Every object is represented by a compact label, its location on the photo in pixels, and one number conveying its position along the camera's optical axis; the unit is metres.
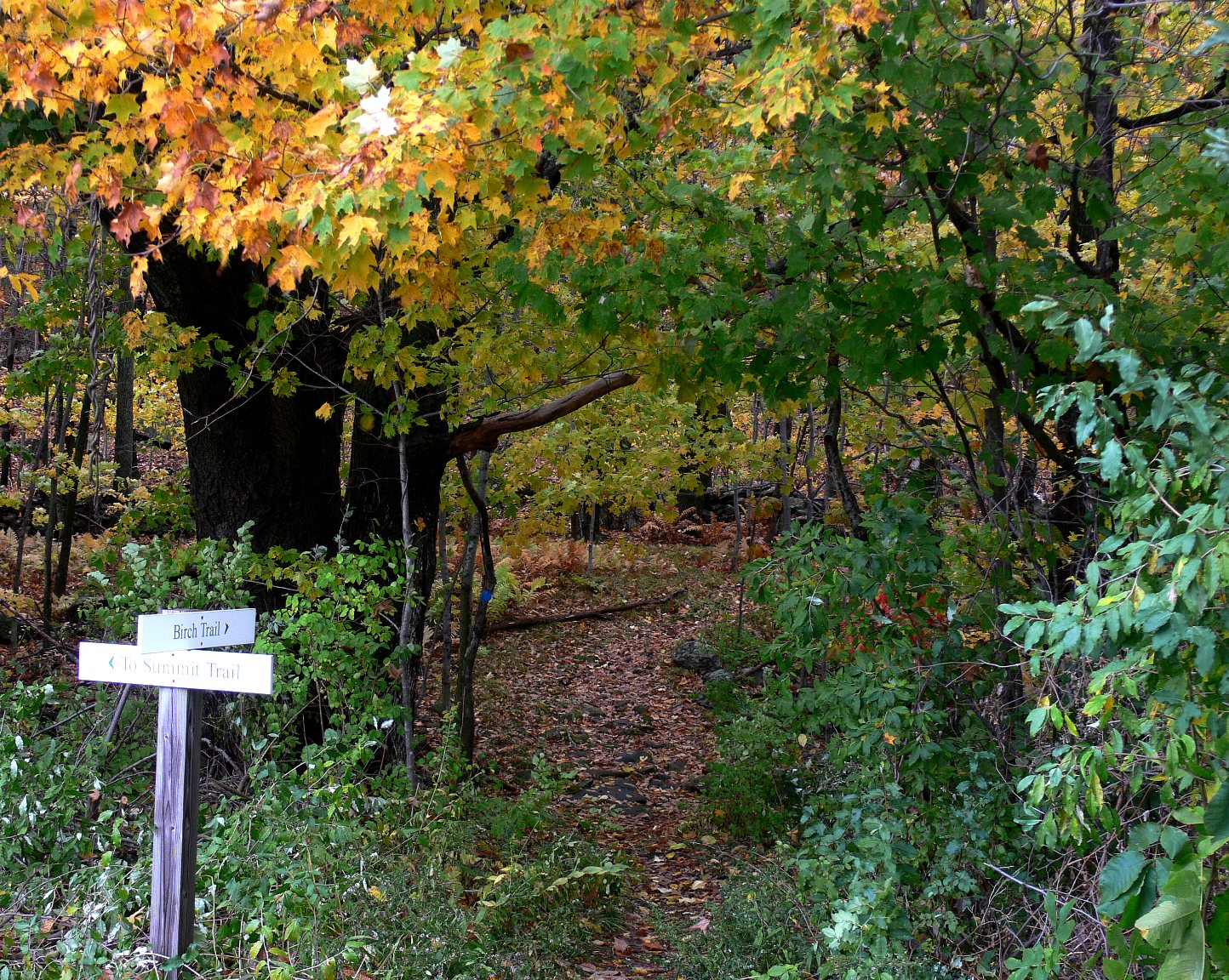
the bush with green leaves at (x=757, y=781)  7.52
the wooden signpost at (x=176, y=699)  3.16
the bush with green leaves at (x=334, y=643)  5.00
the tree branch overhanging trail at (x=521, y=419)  7.04
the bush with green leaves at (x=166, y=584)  4.95
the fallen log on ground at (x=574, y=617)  13.45
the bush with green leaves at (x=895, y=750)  4.11
